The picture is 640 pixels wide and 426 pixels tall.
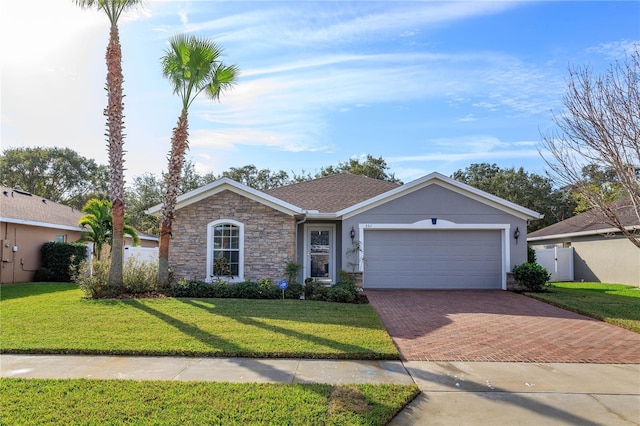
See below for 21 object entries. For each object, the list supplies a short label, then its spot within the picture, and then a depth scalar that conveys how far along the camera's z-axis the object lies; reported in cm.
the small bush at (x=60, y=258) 1784
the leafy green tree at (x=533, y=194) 3516
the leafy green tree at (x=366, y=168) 3384
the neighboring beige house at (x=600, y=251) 1716
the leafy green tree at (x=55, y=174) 3572
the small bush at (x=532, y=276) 1398
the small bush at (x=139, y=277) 1216
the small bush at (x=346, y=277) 1331
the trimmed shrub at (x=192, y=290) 1207
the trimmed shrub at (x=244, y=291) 1204
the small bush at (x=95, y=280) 1138
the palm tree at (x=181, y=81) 1257
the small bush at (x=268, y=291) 1201
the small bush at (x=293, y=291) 1215
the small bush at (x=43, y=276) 1755
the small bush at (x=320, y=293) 1185
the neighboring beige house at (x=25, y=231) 1617
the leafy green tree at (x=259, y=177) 3812
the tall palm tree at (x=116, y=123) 1213
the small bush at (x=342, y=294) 1149
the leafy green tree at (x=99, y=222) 1808
